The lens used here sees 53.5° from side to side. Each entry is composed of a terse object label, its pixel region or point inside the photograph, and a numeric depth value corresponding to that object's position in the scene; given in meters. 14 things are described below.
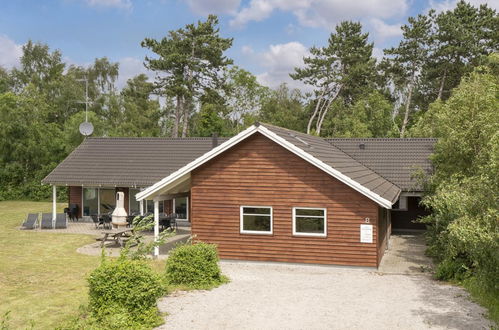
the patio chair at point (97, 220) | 25.14
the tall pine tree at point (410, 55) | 46.66
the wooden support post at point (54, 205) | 25.61
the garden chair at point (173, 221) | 24.02
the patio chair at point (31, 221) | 25.38
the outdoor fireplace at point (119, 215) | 21.42
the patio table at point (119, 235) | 19.69
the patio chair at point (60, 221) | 25.48
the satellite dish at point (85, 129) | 33.72
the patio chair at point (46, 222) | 25.48
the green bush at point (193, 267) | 13.77
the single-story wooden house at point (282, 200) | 16.09
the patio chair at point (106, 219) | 25.01
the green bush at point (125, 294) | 10.32
